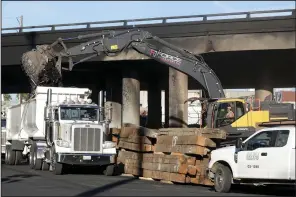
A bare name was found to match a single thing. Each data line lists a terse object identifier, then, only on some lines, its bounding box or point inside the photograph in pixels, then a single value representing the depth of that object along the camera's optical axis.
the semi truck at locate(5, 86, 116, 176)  21.25
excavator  19.08
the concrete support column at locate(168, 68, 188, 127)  35.47
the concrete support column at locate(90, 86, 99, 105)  55.10
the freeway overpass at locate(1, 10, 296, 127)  30.88
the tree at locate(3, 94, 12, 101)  84.10
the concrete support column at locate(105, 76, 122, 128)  45.25
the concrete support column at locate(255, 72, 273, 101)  48.56
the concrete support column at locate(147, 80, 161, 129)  50.47
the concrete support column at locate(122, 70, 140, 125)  40.47
